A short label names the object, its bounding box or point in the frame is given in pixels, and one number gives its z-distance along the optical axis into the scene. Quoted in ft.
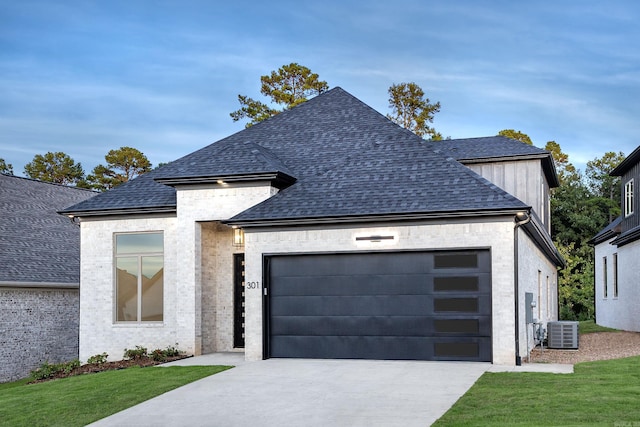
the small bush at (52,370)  59.77
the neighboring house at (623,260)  88.36
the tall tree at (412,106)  158.40
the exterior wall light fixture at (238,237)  63.00
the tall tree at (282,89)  143.74
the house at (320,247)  50.88
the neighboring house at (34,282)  77.20
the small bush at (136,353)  60.49
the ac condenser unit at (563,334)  65.48
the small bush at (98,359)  62.90
